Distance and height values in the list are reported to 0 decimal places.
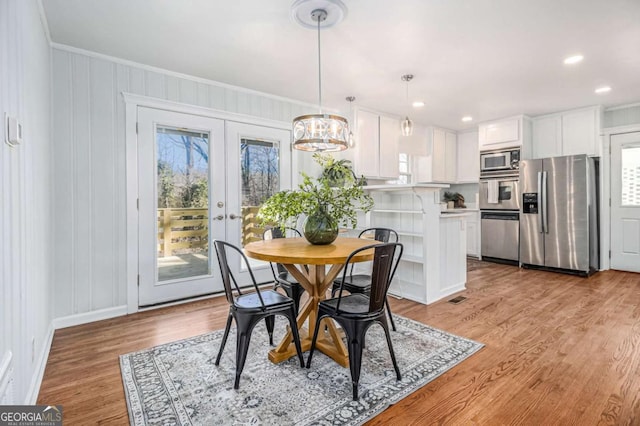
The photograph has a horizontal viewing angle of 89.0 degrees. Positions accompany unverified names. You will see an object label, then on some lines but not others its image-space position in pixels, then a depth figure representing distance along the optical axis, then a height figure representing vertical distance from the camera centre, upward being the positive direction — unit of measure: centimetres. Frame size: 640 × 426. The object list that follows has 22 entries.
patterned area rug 167 -104
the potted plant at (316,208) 226 +1
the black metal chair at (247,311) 194 -63
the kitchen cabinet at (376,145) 498 +101
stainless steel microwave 548 +81
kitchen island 352 -35
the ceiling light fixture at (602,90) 411 +150
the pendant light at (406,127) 325 +81
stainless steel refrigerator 477 -11
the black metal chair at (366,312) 181 -61
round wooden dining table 203 -48
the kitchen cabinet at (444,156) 625 +102
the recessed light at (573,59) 321 +148
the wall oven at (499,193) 545 +25
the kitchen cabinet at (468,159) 643 +99
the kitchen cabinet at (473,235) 609 -51
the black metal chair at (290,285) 255 -61
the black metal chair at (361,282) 249 -58
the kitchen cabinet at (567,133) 495 +118
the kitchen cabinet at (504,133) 539 +129
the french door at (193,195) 338 +17
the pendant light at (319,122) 232 +69
